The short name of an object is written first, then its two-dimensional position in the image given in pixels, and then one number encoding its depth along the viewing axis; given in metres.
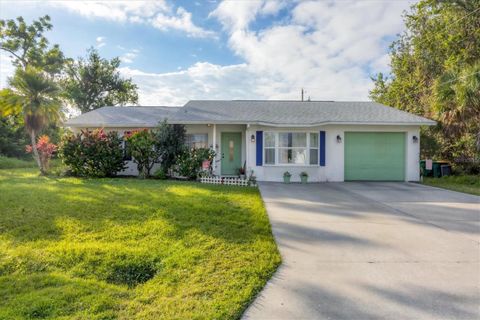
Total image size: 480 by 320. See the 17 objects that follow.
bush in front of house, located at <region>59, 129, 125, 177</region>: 11.50
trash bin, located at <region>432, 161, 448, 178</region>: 13.94
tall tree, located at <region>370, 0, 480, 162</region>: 12.38
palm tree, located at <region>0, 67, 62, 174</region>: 13.29
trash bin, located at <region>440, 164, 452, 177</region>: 13.75
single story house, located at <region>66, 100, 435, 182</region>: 11.73
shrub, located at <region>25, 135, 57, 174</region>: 13.38
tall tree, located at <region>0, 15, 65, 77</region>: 25.73
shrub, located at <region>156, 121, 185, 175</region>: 11.38
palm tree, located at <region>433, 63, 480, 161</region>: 11.54
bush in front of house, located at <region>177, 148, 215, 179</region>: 10.98
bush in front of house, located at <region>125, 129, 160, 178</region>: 11.16
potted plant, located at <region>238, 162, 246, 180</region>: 12.29
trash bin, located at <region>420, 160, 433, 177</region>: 13.50
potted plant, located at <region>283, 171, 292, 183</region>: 11.53
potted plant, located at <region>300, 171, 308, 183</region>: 11.55
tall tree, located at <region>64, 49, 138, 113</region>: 27.59
